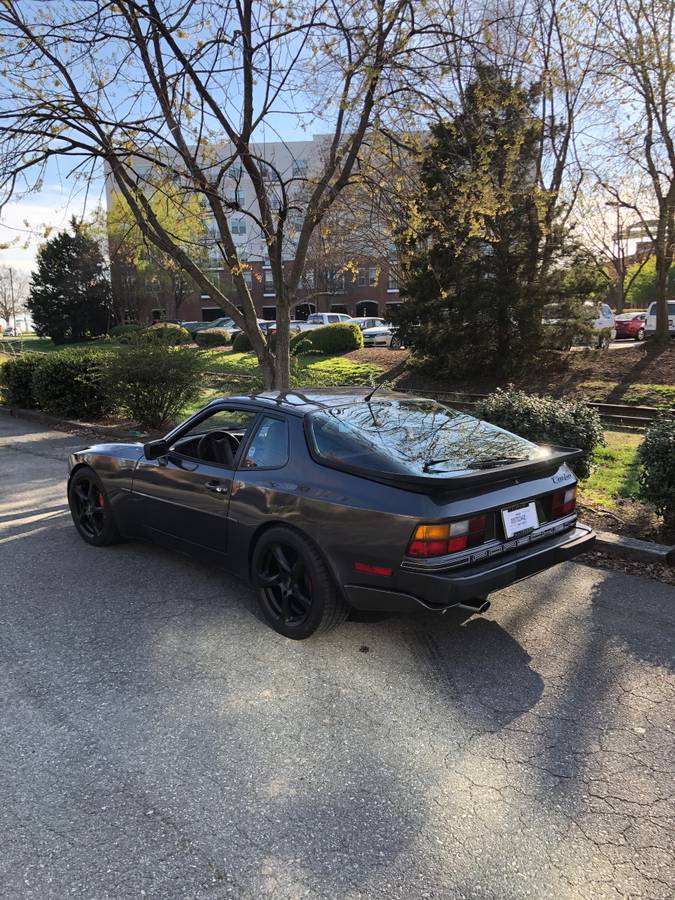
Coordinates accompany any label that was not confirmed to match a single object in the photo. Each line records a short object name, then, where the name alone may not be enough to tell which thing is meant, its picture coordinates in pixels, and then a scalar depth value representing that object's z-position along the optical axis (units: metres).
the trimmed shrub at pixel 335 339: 25.86
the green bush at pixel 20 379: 12.89
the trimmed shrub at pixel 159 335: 10.48
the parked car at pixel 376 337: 33.94
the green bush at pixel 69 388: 11.69
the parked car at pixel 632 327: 30.39
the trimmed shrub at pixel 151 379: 9.99
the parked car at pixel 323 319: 38.66
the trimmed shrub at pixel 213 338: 34.25
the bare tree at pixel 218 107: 6.88
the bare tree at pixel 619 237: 18.00
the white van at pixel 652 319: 24.42
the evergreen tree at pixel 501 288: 15.10
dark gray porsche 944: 3.02
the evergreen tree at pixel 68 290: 48.41
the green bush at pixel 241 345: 29.20
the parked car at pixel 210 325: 44.47
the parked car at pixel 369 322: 38.81
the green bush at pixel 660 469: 4.72
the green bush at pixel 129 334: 10.55
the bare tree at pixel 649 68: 12.91
